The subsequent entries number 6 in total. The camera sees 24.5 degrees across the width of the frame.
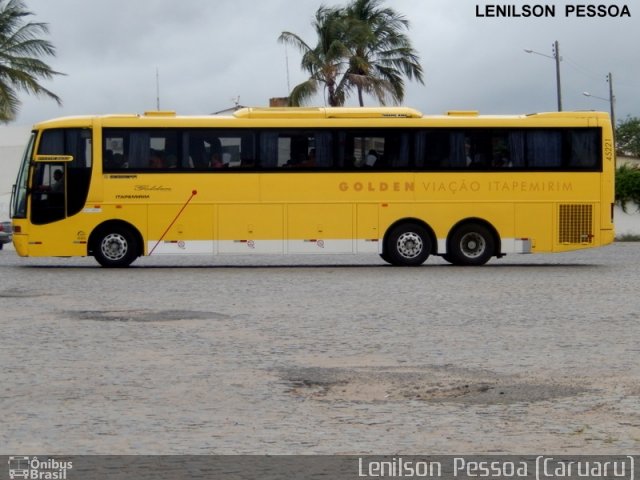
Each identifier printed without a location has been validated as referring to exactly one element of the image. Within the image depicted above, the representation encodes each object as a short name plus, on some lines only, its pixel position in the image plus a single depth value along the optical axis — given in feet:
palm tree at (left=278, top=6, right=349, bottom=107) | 180.55
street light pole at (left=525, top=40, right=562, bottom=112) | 204.54
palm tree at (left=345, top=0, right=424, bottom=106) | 182.80
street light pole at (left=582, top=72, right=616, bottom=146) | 224.53
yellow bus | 98.58
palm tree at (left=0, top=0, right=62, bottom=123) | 169.27
